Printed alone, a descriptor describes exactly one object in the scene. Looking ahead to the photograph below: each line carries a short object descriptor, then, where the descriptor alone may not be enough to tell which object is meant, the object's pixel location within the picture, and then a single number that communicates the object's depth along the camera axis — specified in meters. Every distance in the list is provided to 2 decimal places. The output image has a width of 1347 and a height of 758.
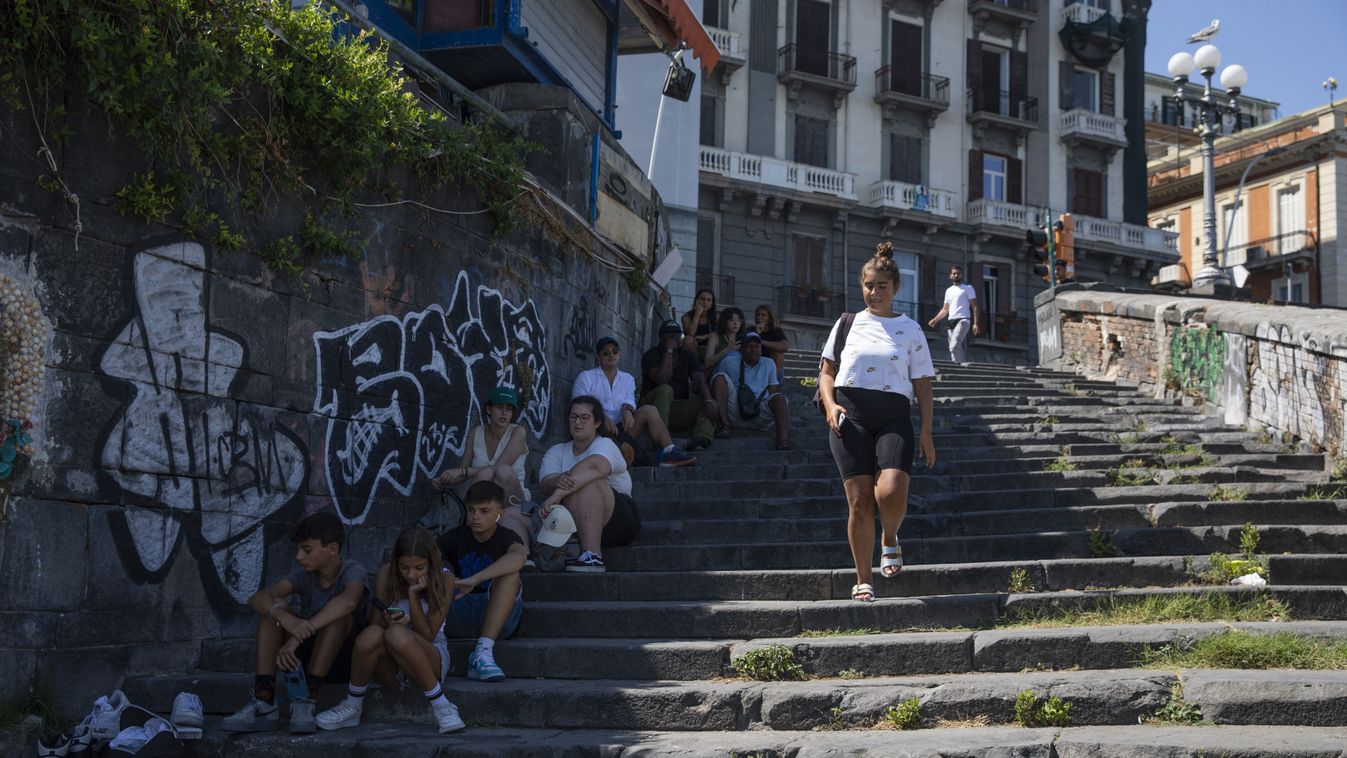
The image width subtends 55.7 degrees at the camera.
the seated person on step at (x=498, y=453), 7.66
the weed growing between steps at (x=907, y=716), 5.43
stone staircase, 5.27
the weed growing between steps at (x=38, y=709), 5.27
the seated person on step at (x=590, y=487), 7.61
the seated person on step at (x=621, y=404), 10.09
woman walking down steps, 6.66
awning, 14.20
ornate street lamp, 20.08
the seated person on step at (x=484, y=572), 6.41
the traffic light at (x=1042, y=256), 22.03
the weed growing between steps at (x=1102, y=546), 7.45
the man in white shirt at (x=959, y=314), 18.27
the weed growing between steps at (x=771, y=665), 6.04
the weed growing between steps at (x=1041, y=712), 5.28
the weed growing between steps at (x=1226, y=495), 8.47
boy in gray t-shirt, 5.81
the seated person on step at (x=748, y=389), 11.29
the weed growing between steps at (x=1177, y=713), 5.18
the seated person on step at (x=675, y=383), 11.29
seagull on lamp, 28.45
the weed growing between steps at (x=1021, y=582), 6.90
